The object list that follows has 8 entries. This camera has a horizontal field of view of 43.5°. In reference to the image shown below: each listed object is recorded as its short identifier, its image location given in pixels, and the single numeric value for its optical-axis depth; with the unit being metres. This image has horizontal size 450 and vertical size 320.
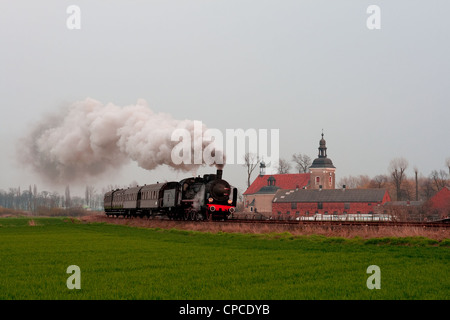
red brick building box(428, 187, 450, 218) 101.12
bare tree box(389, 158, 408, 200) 135.75
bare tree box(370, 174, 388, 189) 157.62
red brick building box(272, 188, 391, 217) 119.06
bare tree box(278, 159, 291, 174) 164.00
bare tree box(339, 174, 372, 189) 174.38
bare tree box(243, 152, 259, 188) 125.39
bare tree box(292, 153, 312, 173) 159.75
